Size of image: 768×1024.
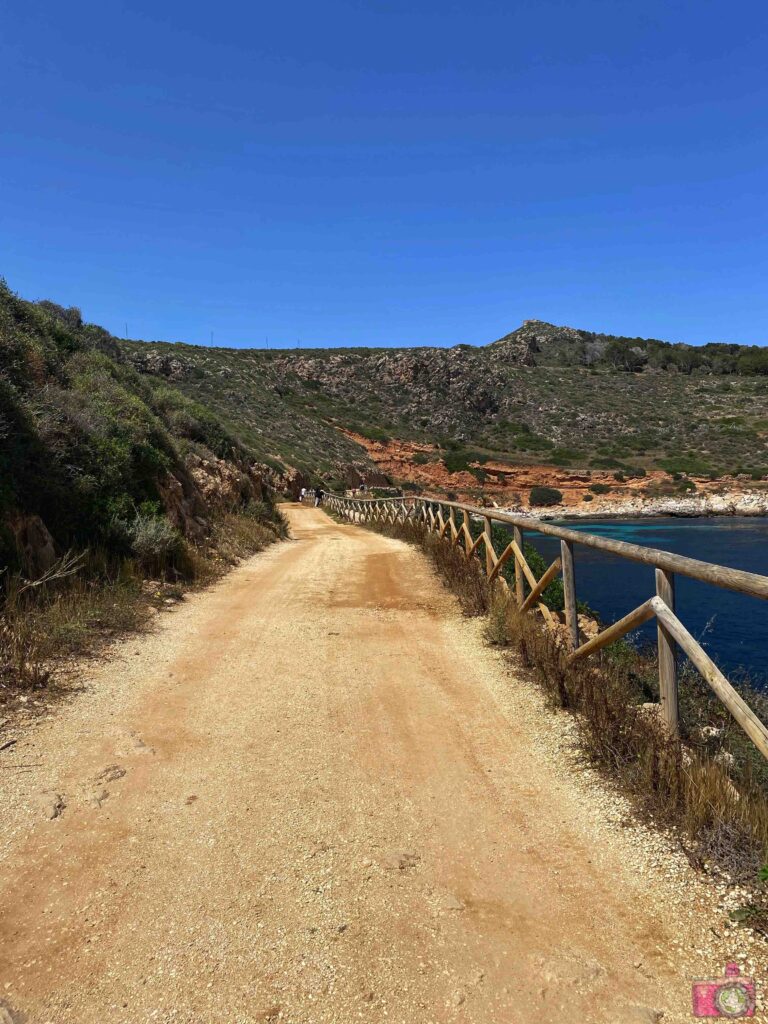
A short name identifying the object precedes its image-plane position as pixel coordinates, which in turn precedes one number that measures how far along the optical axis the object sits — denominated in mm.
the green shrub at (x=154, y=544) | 9117
